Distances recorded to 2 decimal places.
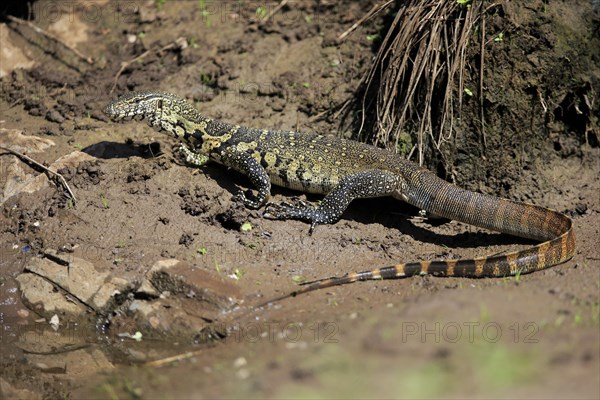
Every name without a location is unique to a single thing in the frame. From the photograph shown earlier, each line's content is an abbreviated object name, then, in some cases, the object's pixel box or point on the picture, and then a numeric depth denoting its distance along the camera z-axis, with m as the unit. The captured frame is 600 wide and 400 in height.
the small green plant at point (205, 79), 23.70
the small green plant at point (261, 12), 25.20
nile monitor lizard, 17.17
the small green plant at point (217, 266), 17.37
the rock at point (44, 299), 17.09
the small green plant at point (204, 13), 25.44
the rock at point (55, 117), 22.09
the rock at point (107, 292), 16.87
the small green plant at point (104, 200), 19.40
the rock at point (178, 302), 16.19
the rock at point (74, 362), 15.47
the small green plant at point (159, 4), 26.20
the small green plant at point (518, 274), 16.76
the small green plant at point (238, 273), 17.27
